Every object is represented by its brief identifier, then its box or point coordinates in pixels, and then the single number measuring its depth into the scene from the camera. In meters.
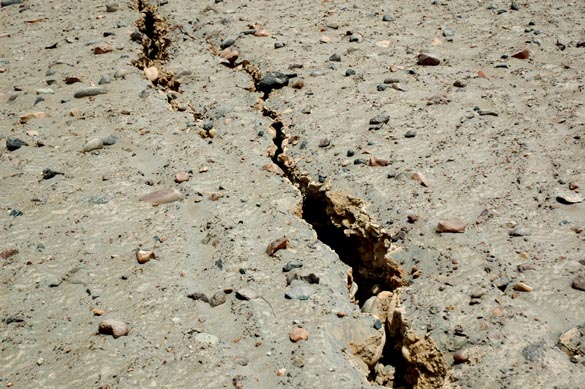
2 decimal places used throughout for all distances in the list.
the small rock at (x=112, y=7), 5.24
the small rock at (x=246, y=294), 2.67
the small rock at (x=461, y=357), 2.41
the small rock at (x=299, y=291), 2.68
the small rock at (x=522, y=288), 2.63
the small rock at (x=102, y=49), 4.61
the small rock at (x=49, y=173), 3.38
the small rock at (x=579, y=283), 2.61
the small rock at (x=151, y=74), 4.34
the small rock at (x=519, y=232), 2.91
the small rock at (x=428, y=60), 4.34
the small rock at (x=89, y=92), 4.13
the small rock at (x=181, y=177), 3.36
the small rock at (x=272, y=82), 4.16
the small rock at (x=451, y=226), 2.96
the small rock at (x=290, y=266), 2.82
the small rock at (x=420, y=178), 3.26
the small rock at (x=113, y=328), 2.48
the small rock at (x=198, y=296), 2.66
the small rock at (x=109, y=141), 3.65
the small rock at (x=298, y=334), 2.49
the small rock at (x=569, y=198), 3.09
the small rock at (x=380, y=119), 3.74
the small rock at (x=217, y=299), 2.65
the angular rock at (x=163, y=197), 3.21
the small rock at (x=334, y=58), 4.41
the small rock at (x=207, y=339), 2.47
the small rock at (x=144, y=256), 2.84
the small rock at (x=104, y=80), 4.25
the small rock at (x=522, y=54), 4.40
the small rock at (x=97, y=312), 2.59
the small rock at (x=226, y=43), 4.62
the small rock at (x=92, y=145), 3.60
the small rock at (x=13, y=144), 3.62
